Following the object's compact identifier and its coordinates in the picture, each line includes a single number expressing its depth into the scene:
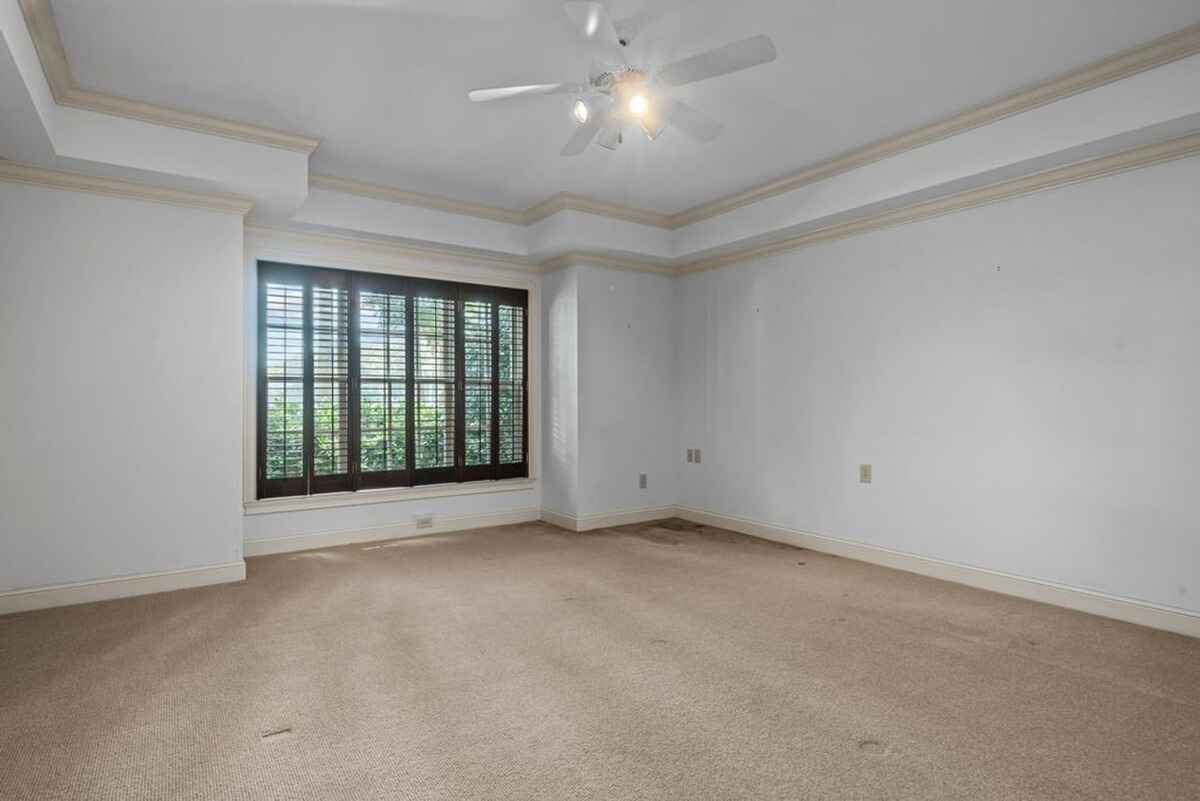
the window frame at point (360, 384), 4.69
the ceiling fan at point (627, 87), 2.39
